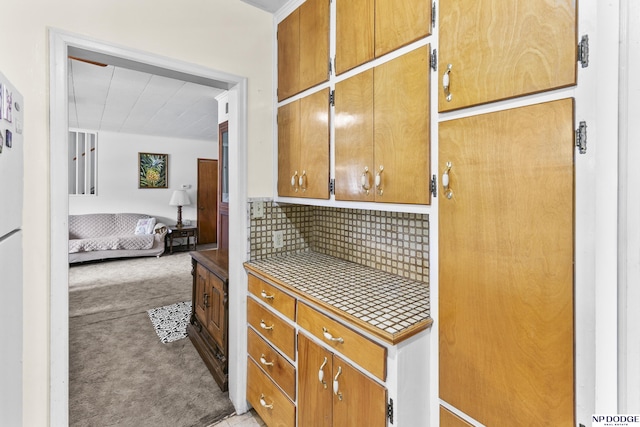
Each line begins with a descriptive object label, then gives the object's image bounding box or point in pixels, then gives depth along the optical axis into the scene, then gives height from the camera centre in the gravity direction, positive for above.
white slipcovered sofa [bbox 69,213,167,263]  5.61 -0.56
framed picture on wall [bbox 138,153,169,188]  6.96 +0.88
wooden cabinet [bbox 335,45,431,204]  1.16 +0.32
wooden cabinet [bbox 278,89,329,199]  1.65 +0.36
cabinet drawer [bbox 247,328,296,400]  1.53 -0.85
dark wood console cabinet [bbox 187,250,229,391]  2.17 -0.84
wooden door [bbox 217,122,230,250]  4.29 +0.34
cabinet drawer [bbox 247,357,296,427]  1.55 -1.06
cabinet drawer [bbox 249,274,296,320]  1.52 -0.48
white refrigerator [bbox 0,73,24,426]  0.85 -0.14
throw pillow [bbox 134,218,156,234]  6.45 -0.38
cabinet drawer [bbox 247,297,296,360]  1.54 -0.65
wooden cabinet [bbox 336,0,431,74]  1.17 +0.77
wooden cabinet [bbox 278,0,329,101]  1.63 +0.92
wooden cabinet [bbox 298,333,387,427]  1.11 -0.74
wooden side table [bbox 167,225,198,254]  6.67 -0.58
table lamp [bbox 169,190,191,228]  6.96 +0.18
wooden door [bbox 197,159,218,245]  7.69 +0.15
